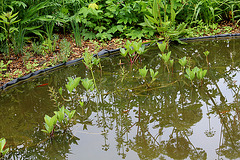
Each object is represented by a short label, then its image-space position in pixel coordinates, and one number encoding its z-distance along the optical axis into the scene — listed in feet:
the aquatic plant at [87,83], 8.75
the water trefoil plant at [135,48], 10.44
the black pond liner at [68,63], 11.02
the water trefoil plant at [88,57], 10.11
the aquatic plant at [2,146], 6.26
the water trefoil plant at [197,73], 8.82
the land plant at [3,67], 11.54
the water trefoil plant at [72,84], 8.45
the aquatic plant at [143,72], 9.08
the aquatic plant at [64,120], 7.17
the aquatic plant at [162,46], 10.78
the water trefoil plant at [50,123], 6.91
